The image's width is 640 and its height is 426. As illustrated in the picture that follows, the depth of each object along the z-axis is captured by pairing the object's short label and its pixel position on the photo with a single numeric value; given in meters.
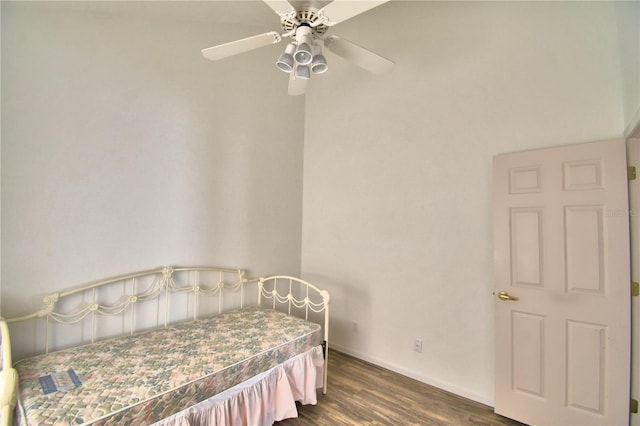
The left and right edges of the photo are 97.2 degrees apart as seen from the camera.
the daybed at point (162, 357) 1.31
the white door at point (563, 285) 1.71
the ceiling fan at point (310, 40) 1.38
